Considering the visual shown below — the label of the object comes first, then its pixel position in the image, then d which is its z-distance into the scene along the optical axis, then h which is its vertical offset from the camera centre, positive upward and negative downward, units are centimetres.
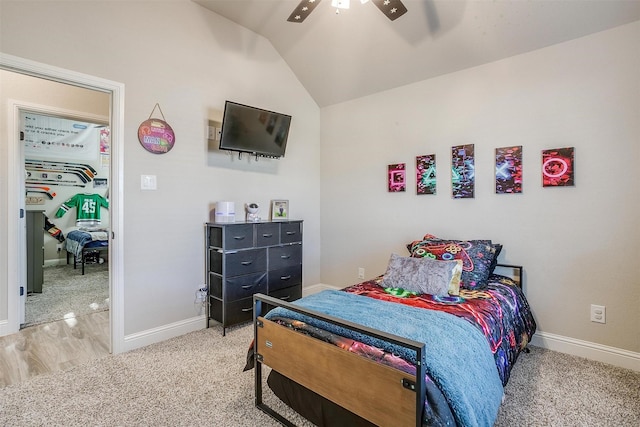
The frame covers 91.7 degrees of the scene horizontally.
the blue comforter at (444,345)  124 -61
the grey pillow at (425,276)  227 -48
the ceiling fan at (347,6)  186 +130
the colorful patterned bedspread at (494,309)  180 -62
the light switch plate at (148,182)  261 +28
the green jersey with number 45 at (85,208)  626 +17
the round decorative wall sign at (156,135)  260 +69
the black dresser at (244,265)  281 -49
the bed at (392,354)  122 -66
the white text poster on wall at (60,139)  573 +151
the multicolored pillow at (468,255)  241 -35
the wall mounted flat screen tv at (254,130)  293 +86
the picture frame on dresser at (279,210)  361 +5
